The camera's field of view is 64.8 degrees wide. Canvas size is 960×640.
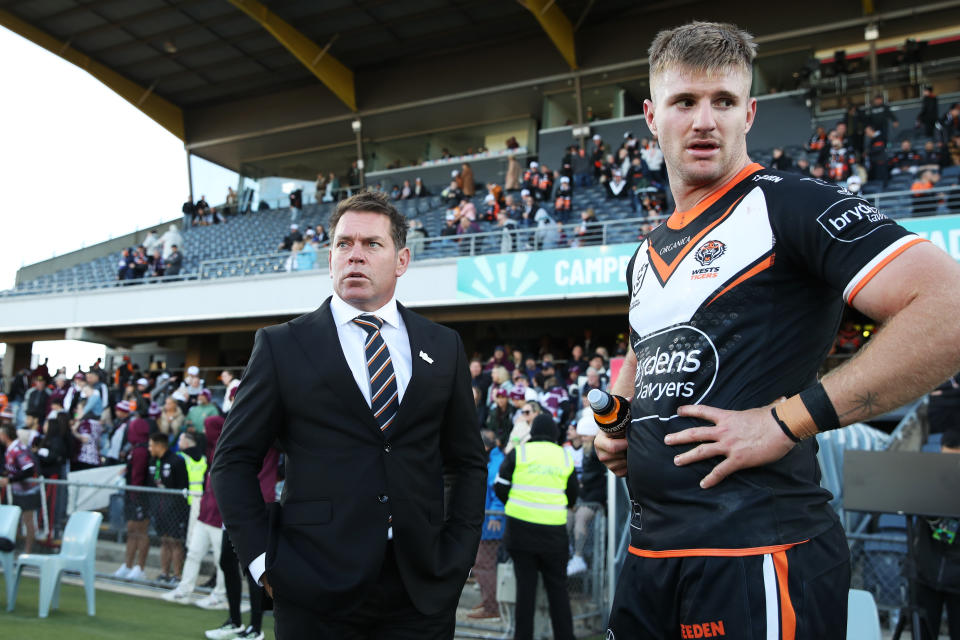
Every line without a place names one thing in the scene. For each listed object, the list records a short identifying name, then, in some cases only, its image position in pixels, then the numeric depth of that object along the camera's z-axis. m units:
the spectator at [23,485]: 8.92
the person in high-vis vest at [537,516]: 5.75
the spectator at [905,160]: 14.74
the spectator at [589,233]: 15.04
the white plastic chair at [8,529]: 6.80
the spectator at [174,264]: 20.61
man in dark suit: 2.35
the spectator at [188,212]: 27.55
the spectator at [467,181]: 21.22
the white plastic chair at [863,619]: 3.50
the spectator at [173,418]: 10.61
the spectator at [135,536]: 8.41
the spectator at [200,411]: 11.27
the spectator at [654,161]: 16.61
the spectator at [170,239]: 22.03
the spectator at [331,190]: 25.75
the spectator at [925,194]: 12.73
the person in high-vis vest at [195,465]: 7.95
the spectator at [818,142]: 15.80
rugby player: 1.46
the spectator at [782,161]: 14.71
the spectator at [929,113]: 15.93
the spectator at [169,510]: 8.14
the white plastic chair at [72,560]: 6.53
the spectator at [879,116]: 15.92
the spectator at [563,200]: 17.47
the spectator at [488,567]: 6.91
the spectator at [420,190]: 22.41
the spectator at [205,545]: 6.98
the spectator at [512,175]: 20.80
